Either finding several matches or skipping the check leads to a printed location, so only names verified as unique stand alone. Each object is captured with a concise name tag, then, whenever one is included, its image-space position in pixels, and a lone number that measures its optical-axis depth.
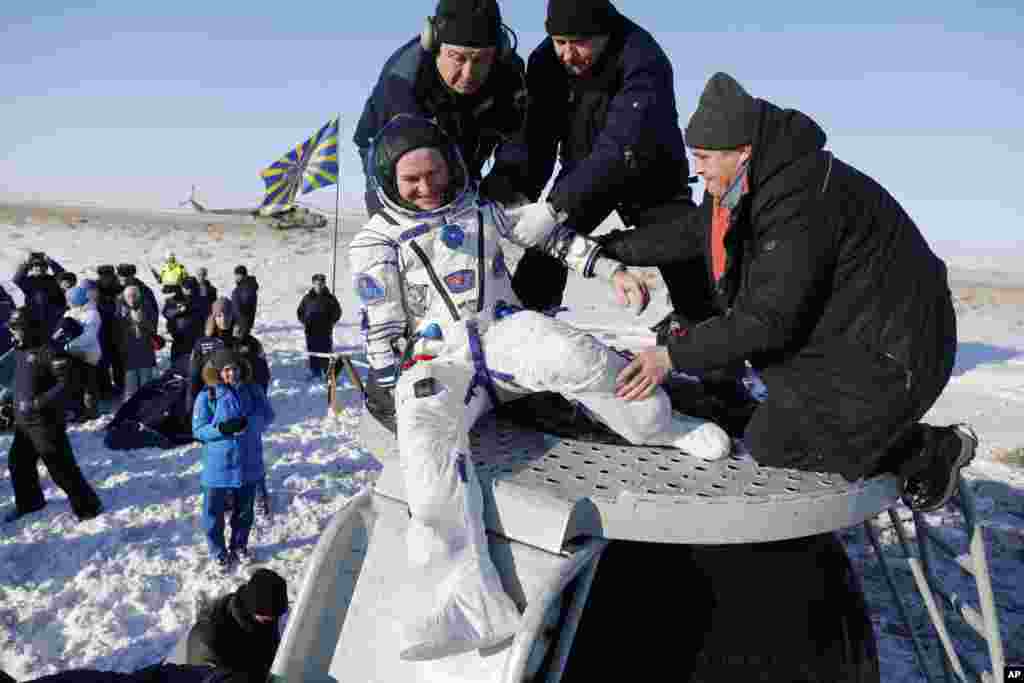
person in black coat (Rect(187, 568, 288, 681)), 3.84
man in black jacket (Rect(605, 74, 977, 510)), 2.08
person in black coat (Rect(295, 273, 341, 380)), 12.41
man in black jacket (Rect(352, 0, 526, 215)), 2.84
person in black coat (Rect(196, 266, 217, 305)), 12.08
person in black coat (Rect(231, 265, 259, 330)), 11.98
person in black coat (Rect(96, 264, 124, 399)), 10.44
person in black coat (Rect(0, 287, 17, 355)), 10.07
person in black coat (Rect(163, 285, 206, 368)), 11.27
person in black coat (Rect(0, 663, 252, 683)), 2.59
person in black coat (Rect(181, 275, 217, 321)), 11.65
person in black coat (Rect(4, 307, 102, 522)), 6.69
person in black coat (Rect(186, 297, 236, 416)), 7.44
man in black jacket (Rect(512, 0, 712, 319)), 2.87
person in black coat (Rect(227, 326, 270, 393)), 7.65
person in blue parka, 5.98
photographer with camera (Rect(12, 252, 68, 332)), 9.74
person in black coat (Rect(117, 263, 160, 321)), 11.21
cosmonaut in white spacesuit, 1.96
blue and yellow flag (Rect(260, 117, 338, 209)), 13.00
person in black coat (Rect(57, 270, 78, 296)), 11.23
